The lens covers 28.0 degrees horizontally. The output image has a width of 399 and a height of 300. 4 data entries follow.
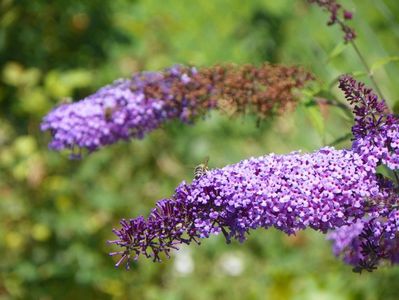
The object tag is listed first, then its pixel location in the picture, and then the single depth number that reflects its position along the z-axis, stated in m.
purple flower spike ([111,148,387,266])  1.91
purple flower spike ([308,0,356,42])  2.60
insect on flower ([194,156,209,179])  2.10
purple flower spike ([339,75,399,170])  1.95
